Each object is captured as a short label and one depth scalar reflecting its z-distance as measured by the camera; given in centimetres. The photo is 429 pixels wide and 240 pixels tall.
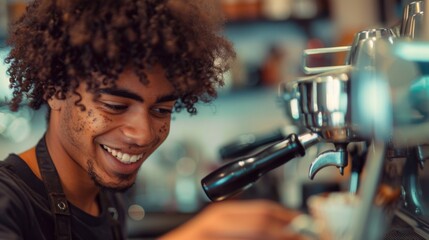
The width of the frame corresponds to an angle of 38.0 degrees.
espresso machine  56
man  94
